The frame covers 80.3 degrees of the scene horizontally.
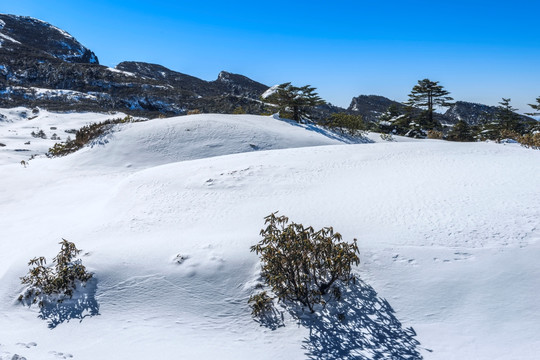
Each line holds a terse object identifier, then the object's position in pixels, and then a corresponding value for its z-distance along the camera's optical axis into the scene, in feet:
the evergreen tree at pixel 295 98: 76.92
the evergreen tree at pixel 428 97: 102.78
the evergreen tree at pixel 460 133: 107.34
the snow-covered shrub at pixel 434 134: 91.45
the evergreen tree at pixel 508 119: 102.73
